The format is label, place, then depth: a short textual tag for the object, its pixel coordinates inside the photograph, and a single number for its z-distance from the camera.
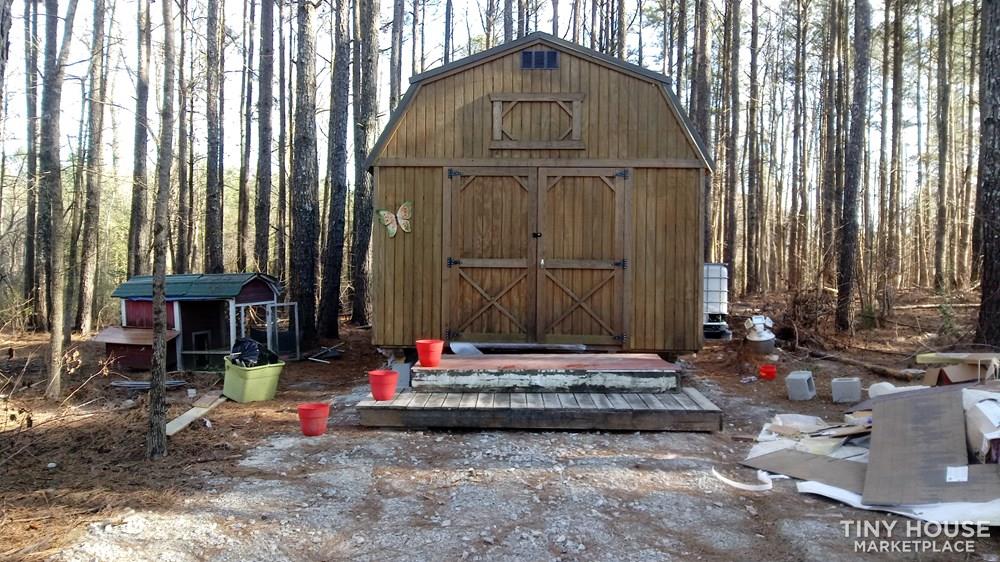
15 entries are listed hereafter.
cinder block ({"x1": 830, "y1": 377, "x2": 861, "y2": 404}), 6.67
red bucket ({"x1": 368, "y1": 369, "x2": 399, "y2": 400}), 5.94
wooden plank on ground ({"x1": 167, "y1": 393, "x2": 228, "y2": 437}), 5.62
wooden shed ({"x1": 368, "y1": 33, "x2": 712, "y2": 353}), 7.94
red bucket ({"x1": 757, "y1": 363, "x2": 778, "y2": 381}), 8.20
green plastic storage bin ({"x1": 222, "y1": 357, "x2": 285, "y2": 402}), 6.96
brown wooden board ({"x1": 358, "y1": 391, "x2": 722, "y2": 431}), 5.65
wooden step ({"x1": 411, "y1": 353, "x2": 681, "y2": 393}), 6.34
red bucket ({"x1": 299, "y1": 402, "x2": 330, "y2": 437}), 5.51
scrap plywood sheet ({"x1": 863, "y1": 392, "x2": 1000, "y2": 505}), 3.71
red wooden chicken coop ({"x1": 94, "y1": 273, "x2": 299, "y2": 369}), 8.92
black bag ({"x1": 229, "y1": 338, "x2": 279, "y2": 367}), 7.09
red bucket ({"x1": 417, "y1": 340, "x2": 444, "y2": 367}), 6.49
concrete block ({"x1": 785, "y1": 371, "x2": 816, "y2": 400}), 6.99
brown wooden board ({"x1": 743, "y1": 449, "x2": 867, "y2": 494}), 4.20
